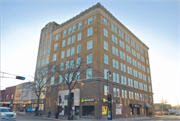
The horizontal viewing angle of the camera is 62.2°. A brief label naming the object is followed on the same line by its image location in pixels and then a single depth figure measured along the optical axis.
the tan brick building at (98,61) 34.41
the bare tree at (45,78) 39.25
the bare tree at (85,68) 35.41
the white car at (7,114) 18.43
